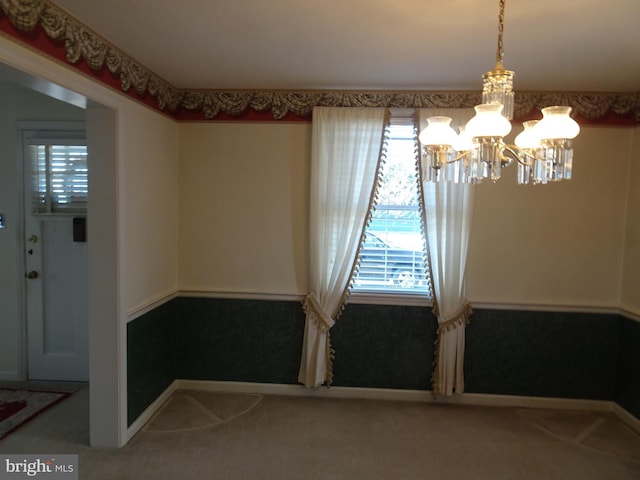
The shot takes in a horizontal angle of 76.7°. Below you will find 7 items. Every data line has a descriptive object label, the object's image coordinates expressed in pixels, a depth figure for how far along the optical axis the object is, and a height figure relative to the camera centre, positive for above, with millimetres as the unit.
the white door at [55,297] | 3637 -764
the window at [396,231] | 3439 -81
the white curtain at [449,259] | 3268 -297
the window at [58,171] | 3564 +373
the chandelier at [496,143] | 1565 +335
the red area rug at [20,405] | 2969 -1543
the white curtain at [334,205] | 3326 +127
